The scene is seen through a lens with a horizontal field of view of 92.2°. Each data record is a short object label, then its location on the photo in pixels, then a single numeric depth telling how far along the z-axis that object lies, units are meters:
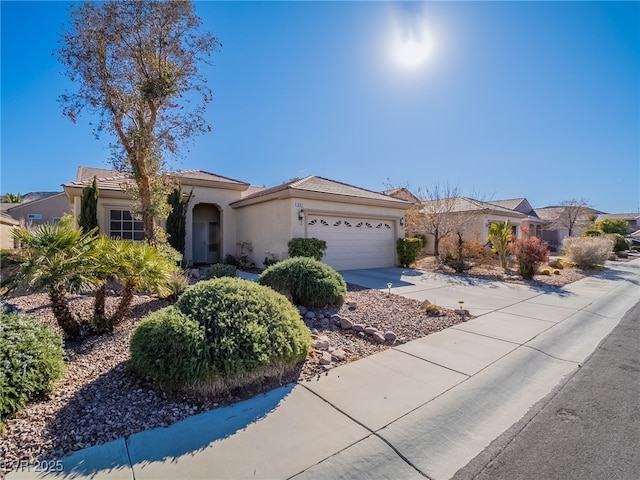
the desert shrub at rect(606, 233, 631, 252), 25.25
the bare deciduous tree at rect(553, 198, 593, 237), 31.50
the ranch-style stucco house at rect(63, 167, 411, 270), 13.06
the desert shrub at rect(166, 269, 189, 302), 6.86
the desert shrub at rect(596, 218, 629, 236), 30.07
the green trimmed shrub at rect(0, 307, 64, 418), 2.91
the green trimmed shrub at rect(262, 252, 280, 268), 13.24
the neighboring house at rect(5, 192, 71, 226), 29.84
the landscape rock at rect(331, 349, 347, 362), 4.57
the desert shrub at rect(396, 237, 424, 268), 15.40
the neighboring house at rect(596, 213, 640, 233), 52.22
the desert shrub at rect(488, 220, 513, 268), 14.99
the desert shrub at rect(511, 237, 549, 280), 12.57
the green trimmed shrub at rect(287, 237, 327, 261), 11.93
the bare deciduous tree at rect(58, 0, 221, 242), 9.50
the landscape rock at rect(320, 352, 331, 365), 4.38
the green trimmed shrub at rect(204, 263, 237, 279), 10.41
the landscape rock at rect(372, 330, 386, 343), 5.33
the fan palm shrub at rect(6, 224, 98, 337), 4.33
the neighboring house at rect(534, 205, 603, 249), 32.47
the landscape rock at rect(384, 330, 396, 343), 5.34
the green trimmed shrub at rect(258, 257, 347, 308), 6.81
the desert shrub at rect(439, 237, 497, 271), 14.96
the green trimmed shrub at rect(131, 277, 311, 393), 3.38
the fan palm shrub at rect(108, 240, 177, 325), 5.01
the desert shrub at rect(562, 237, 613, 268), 16.19
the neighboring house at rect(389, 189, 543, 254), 17.61
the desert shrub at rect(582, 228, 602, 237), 25.73
